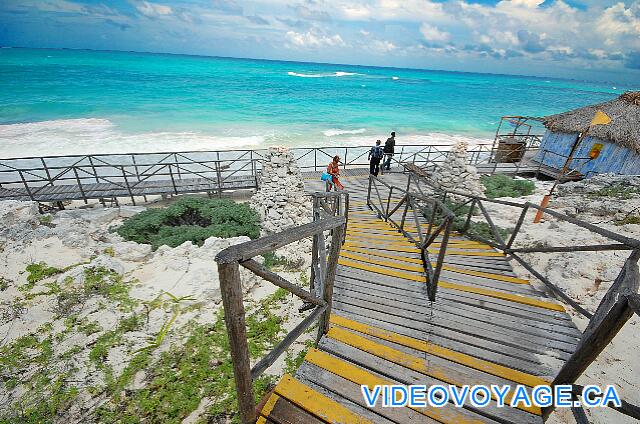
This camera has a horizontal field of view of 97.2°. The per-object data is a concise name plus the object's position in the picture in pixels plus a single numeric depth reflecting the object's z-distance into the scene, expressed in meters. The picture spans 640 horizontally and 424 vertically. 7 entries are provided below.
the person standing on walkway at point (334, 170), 8.22
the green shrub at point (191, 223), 7.12
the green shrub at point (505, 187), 10.58
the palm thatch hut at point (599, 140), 13.30
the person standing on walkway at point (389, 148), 12.50
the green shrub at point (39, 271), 5.02
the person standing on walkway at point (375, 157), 11.29
